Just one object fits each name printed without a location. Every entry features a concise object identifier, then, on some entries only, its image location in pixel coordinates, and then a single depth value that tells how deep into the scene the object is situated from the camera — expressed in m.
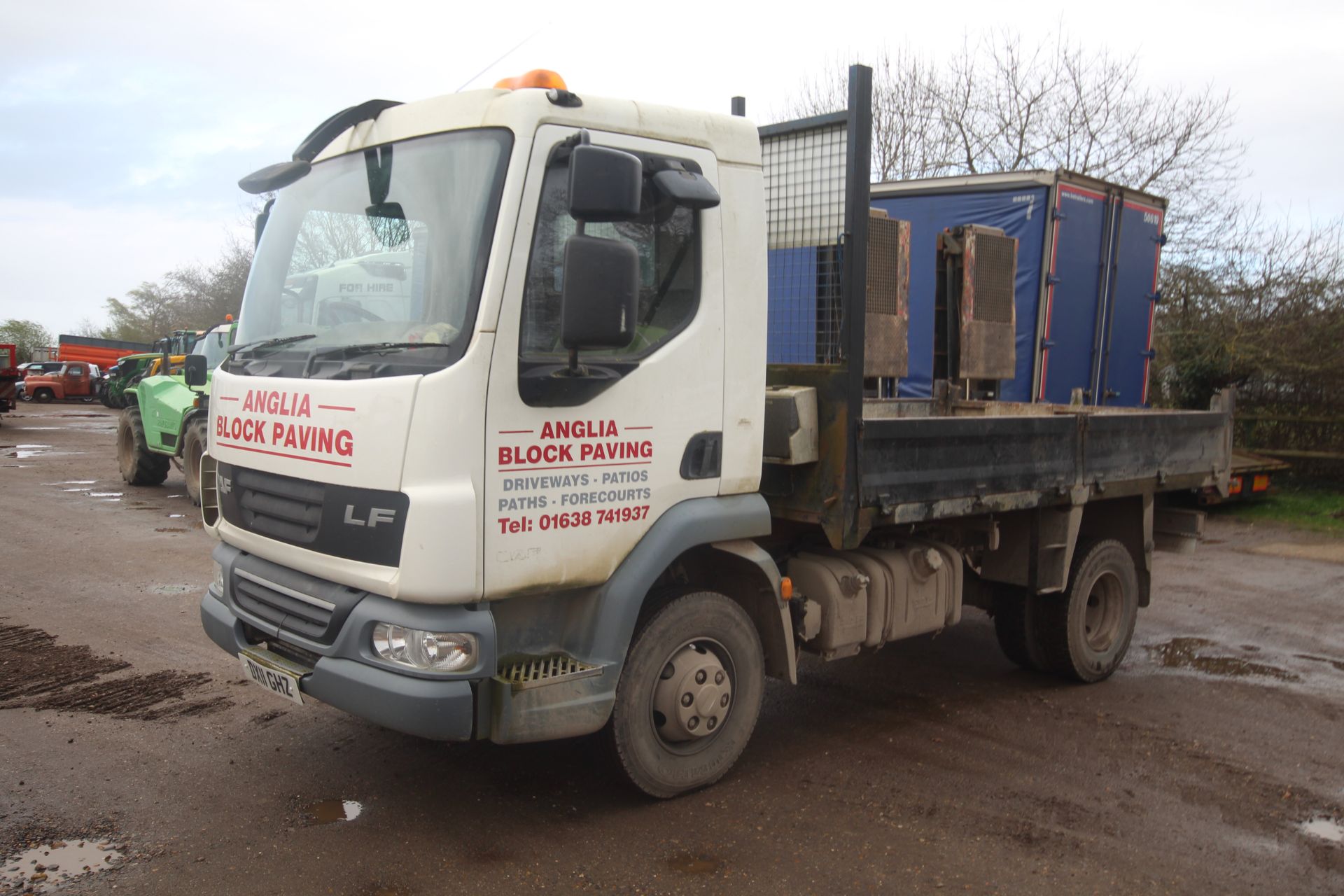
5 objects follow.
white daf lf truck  3.33
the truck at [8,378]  24.06
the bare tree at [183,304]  45.09
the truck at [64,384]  36.41
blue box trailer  10.69
